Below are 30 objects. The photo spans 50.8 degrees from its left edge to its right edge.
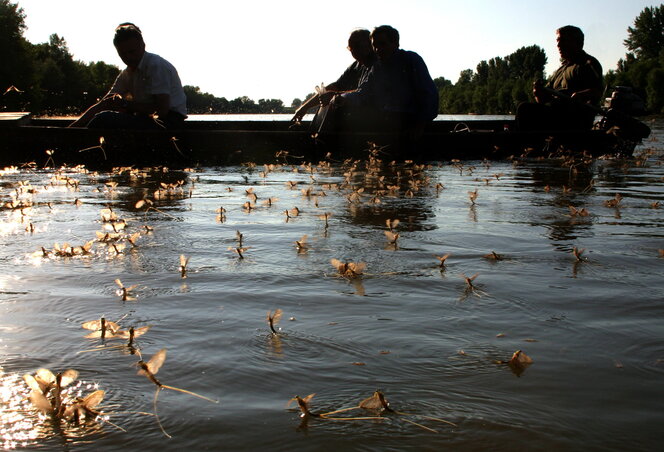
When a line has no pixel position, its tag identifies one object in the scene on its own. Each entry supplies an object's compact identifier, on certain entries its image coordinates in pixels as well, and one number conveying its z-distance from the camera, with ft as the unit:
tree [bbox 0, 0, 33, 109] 187.32
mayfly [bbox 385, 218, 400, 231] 13.03
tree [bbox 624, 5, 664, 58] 489.67
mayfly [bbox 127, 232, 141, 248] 11.60
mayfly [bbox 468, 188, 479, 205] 17.62
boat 33.42
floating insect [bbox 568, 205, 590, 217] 15.51
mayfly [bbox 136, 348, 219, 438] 5.43
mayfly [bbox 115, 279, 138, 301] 8.39
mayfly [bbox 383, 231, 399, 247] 11.78
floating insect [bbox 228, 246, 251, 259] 11.03
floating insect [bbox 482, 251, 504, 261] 10.86
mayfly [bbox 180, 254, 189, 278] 9.77
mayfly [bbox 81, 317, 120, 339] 6.73
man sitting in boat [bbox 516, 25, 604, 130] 36.58
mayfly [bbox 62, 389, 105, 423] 5.01
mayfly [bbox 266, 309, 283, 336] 6.86
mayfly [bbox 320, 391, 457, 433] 5.07
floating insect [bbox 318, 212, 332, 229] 13.80
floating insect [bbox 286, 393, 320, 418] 5.01
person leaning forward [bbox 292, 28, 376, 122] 33.73
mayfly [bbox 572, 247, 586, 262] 10.51
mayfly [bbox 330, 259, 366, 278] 9.50
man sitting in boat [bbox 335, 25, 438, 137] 32.60
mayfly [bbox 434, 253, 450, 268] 10.20
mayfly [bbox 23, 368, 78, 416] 4.92
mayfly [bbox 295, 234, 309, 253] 11.52
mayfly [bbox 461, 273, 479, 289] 8.87
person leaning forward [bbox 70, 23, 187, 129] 31.24
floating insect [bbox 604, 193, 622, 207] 17.07
